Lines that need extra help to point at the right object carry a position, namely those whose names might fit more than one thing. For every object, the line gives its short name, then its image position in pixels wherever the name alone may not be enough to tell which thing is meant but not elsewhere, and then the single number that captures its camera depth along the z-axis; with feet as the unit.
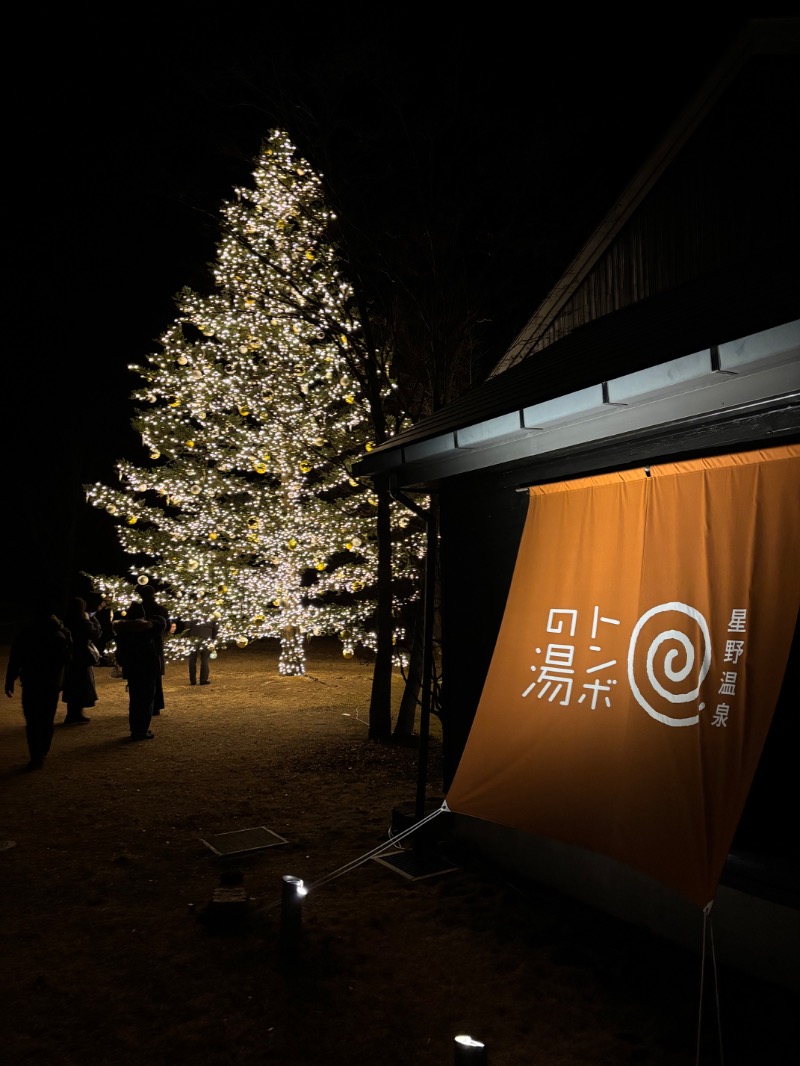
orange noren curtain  10.55
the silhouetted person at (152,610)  34.17
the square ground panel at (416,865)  17.76
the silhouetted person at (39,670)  27.12
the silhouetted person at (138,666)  32.01
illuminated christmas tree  40.09
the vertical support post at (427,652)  17.76
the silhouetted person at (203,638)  44.39
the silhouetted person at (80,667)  34.83
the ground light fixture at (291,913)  13.73
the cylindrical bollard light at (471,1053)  8.27
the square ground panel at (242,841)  19.57
